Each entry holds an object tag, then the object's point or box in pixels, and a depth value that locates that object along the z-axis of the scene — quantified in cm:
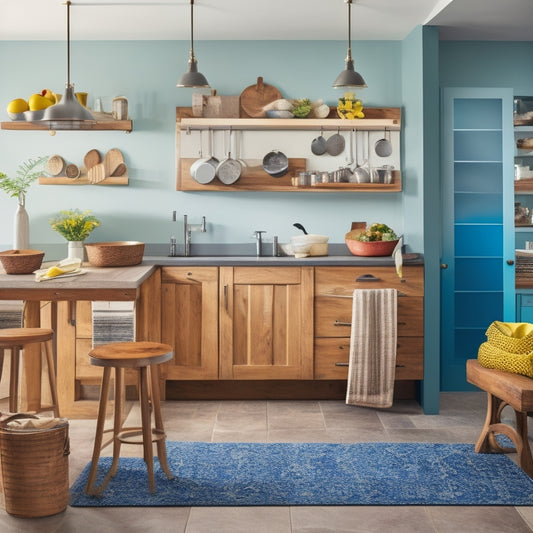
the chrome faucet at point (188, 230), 554
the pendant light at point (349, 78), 451
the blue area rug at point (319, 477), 337
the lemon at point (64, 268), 389
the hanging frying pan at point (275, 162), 553
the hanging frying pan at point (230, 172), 547
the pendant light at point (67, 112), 418
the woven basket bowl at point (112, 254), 482
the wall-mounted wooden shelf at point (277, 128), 541
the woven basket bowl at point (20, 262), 420
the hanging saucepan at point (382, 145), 558
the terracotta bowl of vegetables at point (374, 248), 529
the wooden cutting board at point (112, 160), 555
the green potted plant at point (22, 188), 526
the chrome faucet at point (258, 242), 548
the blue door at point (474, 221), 534
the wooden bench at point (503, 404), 350
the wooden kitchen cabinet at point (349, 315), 505
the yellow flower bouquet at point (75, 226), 533
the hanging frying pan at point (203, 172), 545
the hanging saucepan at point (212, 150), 548
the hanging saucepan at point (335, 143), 557
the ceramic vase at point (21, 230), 525
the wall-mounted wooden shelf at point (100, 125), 535
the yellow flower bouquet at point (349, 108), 548
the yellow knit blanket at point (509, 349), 372
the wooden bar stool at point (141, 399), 329
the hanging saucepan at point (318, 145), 556
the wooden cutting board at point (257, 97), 552
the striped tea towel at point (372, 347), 492
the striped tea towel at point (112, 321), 473
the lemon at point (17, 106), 449
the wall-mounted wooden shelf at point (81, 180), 549
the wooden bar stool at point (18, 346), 373
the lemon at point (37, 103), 436
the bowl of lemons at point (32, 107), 432
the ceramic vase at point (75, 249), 534
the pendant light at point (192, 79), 447
